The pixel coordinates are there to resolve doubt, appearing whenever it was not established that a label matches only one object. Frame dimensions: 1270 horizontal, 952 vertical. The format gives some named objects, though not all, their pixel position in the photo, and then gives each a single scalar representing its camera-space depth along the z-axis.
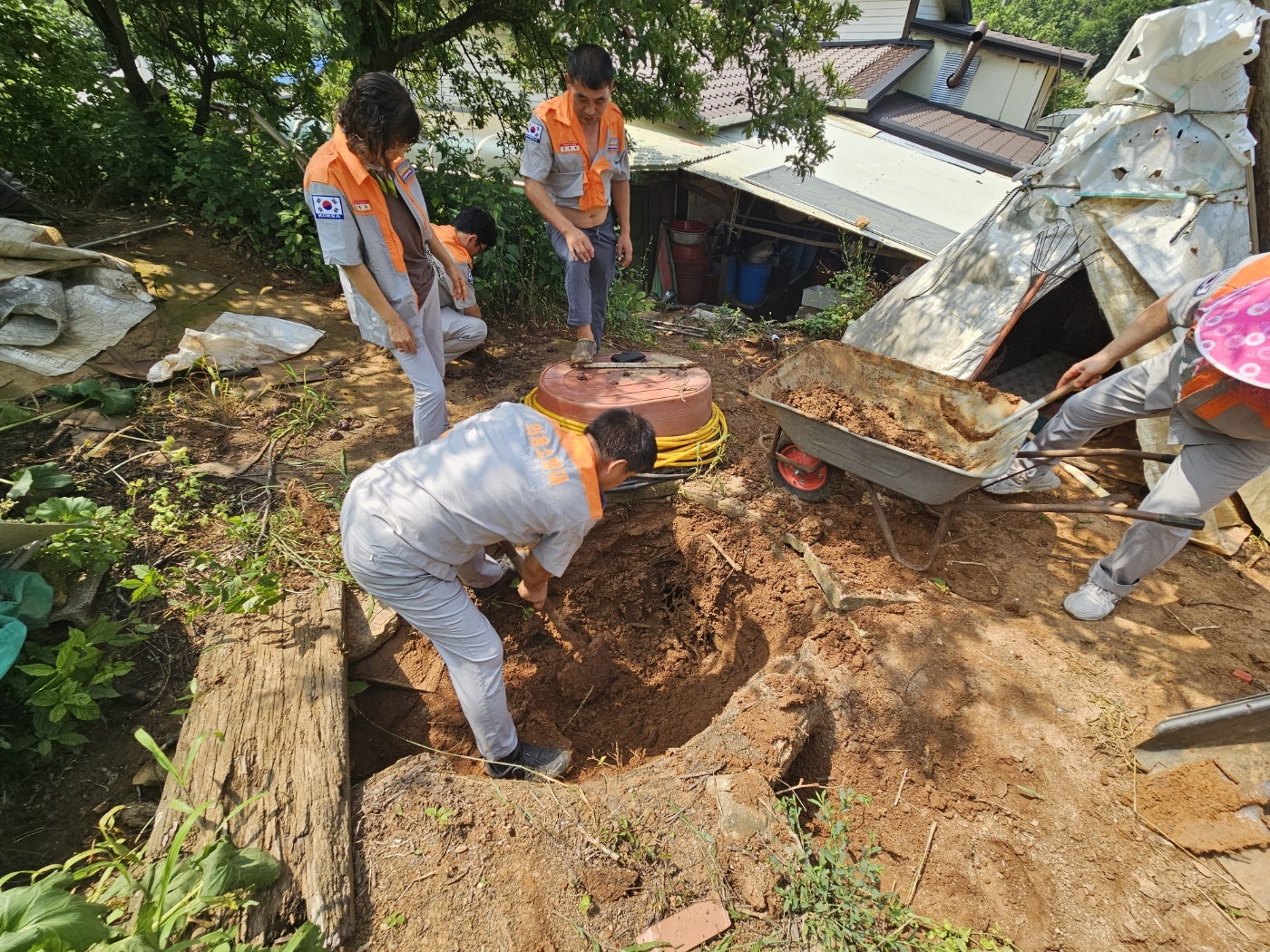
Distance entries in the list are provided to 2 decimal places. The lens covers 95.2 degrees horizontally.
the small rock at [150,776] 2.07
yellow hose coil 3.61
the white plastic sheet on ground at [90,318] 3.56
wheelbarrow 2.87
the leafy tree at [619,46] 3.95
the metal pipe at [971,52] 12.02
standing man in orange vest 3.36
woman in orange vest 2.51
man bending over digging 2.07
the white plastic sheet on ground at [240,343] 3.83
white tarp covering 4.00
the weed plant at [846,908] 1.88
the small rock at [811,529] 3.38
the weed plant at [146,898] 1.29
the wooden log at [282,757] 1.76
